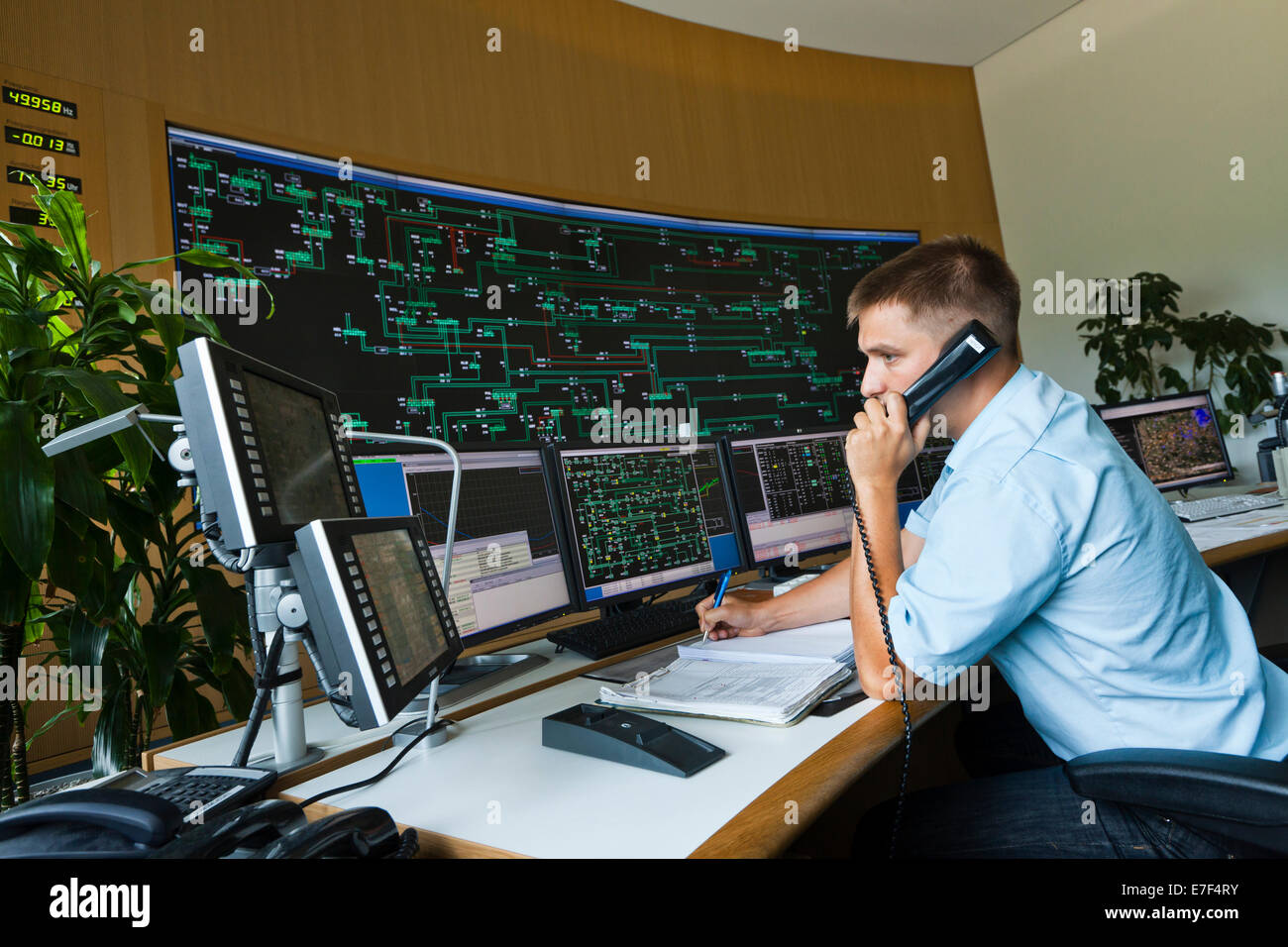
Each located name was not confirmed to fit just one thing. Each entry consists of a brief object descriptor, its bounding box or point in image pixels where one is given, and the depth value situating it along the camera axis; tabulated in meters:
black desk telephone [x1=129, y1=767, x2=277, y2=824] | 0.85
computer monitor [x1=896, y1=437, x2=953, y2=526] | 2.40
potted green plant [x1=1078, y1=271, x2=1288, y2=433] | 3.83
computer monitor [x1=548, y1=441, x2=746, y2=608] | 1.70
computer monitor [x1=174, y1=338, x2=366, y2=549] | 0.84
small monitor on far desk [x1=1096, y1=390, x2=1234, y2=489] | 2.94
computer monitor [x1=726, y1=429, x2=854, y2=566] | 2.08
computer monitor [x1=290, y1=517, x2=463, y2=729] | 0.77
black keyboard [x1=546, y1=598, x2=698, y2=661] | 1.56
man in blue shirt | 0.98
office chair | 0.80
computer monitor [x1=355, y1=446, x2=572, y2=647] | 1.44
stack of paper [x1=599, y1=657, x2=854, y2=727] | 1.07
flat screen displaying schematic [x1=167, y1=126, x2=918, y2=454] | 2.51
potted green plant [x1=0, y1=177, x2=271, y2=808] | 1.37
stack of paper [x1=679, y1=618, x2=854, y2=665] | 1.30
